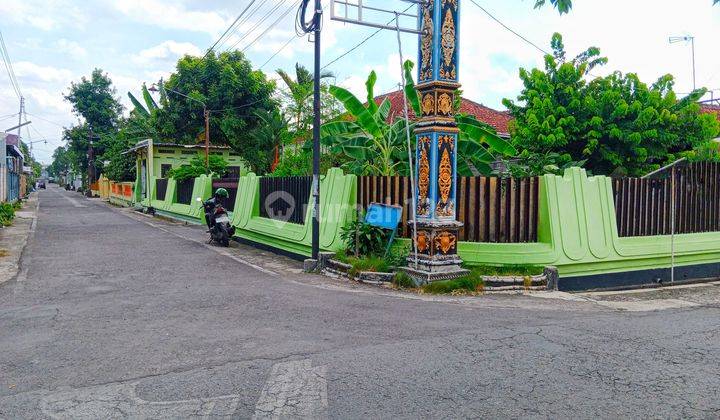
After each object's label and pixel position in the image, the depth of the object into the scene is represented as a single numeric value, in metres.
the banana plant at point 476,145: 10.81
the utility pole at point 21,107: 56.16
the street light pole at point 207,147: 22.68
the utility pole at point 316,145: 10.05
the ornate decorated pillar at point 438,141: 8.44
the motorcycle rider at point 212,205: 14.42
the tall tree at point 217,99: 30.41
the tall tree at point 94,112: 50.59
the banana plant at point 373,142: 11.92
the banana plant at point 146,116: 31.76
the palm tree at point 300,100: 24.64
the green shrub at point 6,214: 18.09
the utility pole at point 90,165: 50.91
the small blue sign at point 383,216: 9.02
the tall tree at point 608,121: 15.42
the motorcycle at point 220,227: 13.72
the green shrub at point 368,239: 9.62
